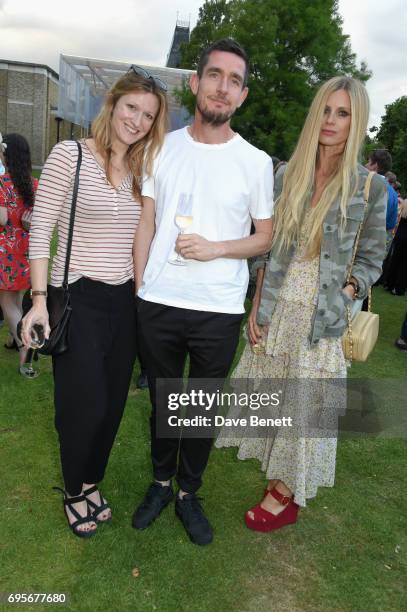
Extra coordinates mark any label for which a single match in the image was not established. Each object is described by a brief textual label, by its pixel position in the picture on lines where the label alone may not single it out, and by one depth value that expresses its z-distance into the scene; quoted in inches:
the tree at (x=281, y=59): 861.2
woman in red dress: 168.9
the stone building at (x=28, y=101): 1804.9
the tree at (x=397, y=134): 1328.7
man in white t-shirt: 91.7
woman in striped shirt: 90.2
